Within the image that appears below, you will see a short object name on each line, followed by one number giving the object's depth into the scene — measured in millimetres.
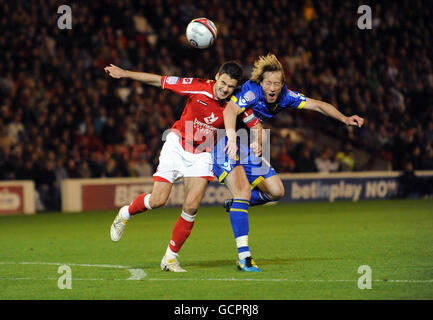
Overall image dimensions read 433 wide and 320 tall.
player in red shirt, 16172
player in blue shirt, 16172
